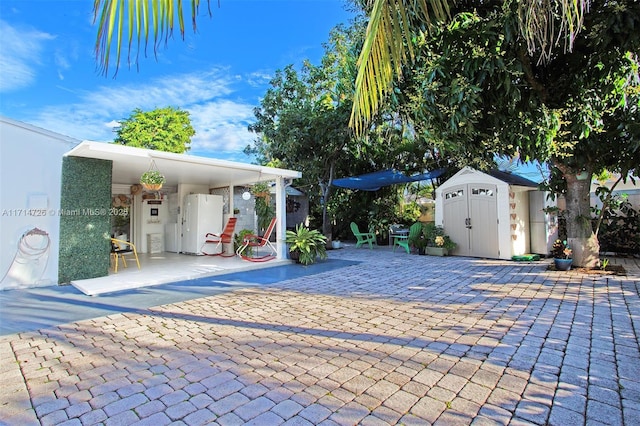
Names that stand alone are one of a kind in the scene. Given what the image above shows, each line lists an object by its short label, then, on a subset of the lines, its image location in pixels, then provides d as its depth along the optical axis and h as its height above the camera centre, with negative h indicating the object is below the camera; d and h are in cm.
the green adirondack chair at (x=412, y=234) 1014 -29
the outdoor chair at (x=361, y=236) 1146 -40
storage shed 840 +20
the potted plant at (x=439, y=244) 938 -56
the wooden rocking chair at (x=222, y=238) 959 -35
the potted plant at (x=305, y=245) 818 -49
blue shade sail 1052 +146
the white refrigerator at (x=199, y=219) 999 +22
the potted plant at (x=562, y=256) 666 -67
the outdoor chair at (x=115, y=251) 705 -50
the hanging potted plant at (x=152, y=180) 617 +86
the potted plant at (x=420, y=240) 985 -47
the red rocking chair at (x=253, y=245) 843 -56
